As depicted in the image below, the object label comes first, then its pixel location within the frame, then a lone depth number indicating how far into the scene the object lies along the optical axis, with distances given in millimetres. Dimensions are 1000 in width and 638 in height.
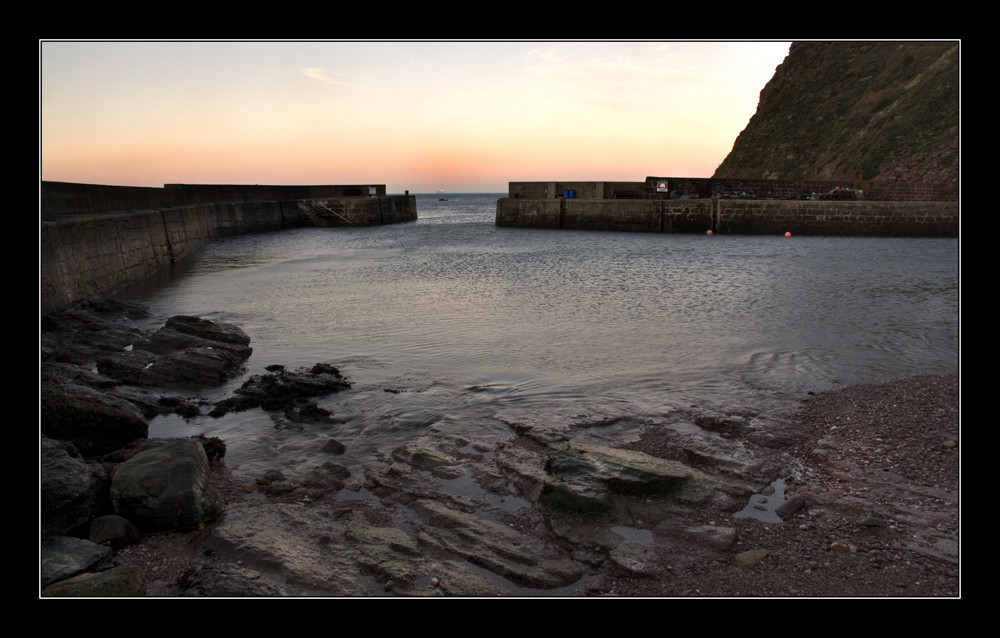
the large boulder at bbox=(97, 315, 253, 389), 7215
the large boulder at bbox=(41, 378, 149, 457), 4984
